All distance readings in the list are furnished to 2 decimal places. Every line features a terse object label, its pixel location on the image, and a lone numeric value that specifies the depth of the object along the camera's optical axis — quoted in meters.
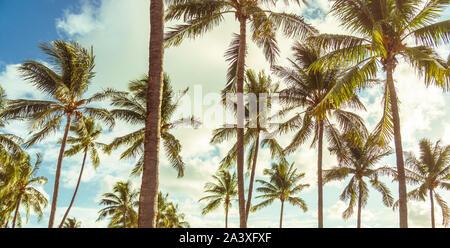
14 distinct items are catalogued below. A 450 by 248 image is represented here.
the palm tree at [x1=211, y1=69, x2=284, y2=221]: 18.47
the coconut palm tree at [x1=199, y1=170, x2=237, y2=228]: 33.00
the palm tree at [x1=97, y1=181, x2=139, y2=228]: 34.06
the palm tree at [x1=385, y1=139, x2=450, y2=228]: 23.02
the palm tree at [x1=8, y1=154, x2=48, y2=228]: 25.50
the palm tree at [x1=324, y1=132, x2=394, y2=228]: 22.94
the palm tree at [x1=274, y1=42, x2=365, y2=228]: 15.51
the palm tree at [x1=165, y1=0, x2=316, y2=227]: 10.69
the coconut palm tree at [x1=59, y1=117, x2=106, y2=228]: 22.48
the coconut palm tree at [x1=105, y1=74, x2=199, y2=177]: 19.48
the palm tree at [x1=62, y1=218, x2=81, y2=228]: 51.09
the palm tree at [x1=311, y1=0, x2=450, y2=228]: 8.86
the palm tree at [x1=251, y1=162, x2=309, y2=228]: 30.09
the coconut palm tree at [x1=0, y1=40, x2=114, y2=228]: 15.54
